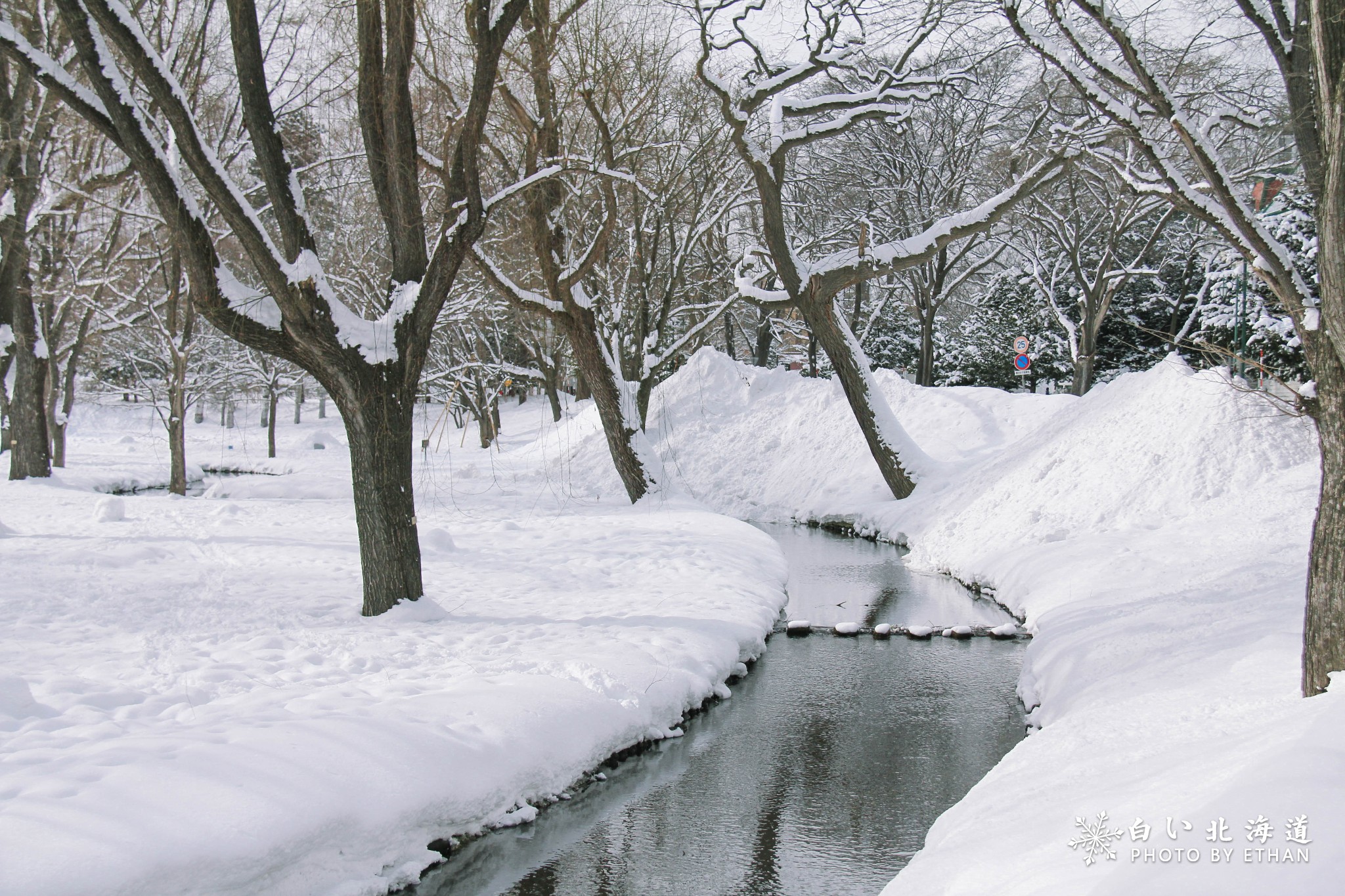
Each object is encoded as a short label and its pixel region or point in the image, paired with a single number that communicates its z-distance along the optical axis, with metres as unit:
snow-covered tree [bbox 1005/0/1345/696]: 4.16
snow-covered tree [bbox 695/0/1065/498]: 13.34
